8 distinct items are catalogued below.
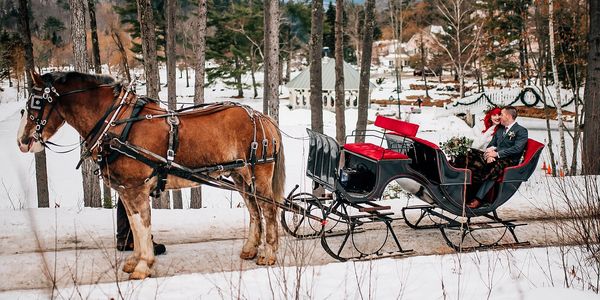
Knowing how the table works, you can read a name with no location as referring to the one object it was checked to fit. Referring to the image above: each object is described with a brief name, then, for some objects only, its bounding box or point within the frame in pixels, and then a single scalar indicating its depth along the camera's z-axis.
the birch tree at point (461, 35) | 38.01
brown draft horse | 5.71
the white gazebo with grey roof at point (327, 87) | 40.22
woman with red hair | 7.74
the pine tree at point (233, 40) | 41.97
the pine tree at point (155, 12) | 30.14
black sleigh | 6.71
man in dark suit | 7.30
